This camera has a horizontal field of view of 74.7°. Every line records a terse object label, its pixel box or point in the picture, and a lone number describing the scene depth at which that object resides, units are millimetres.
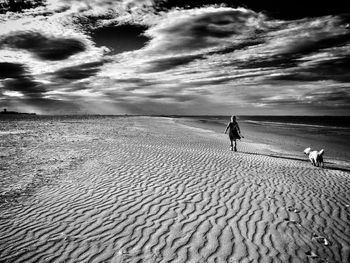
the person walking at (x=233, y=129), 15188
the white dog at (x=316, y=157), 11868
